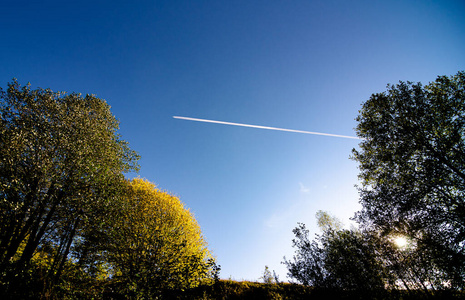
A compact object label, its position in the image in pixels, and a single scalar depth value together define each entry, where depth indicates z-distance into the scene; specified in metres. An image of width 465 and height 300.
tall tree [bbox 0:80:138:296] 10.69
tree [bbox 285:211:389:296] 11.72
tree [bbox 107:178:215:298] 9.04
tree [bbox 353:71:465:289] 10.46
